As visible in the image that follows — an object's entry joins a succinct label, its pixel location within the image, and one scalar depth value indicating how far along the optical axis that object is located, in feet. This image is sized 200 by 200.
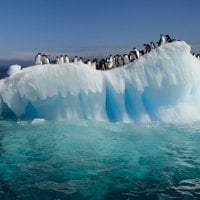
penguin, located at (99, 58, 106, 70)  74.33
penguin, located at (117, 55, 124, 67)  73.23
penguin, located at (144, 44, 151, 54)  76.74
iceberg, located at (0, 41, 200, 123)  51.98
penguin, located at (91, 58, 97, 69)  73.76
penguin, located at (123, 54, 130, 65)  71.82
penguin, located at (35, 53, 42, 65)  70.44
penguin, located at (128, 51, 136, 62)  73.31
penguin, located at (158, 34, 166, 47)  71.82
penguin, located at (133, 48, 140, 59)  73.51
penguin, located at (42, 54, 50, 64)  72.60
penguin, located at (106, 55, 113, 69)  73.67
